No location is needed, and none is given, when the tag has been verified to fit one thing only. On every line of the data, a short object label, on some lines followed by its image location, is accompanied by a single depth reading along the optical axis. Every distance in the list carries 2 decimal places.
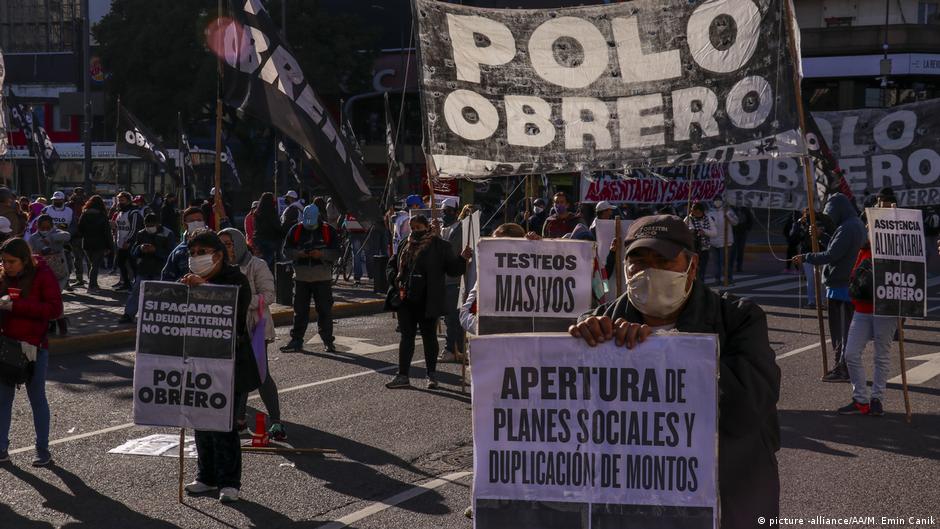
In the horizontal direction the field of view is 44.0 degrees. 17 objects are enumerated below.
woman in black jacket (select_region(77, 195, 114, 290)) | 20.77
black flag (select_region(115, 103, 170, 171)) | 24.92
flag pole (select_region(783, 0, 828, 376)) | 9.71
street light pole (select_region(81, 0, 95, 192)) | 28.66
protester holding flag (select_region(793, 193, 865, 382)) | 10.98
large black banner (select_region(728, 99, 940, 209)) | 16.20
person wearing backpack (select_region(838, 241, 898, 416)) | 9.81
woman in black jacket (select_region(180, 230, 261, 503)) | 7.27
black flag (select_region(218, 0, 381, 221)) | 11.14
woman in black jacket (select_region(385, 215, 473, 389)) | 11.42
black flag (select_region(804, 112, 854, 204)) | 15.19
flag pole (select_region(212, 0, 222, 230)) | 9.84
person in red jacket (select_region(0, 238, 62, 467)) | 8.02
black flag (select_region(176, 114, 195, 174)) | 24.84
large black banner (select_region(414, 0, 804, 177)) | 9.80
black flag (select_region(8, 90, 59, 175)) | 24.89
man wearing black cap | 3.60
